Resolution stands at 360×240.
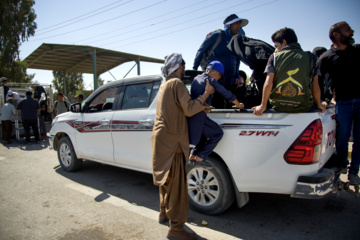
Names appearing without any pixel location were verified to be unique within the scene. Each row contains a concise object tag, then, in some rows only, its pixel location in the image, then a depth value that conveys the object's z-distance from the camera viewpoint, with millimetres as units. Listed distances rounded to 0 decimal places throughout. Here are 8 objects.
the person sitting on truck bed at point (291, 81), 2414
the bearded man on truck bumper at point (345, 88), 3029
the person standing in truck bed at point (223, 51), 3660
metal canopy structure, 11492
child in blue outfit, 2580
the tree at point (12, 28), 24723
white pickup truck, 2363
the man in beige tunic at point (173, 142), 2469
